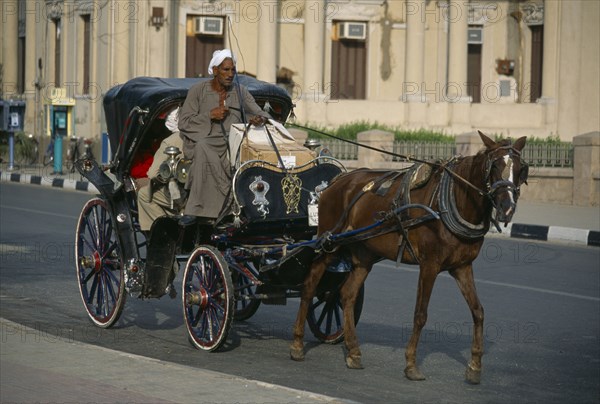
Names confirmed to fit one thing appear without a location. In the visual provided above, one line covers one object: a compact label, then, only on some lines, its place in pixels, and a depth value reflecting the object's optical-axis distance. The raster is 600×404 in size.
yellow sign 38.53
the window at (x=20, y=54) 45.68
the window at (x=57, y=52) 42.22
